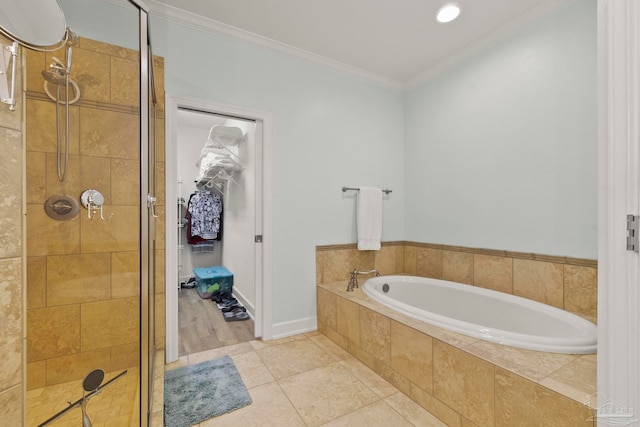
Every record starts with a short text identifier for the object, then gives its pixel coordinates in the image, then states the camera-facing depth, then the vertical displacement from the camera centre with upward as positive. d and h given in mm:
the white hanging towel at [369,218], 2822 -55
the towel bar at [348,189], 2807 +235
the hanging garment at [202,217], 4184 -60
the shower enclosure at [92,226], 1341 -70
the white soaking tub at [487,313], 1400 -661
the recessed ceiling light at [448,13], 2000 +1436
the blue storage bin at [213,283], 3664 -901
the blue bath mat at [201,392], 1540 -1082
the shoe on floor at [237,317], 2930 -1084
